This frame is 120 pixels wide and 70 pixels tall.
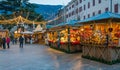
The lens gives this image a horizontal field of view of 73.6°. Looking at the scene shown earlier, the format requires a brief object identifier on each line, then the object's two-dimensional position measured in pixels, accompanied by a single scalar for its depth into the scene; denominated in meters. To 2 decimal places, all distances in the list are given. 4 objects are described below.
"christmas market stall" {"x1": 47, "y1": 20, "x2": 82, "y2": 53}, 7.69
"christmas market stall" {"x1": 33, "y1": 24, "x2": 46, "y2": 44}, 16.07
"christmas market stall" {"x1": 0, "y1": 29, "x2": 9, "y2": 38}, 15.88
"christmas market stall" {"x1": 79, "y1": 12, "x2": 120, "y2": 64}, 5.19
